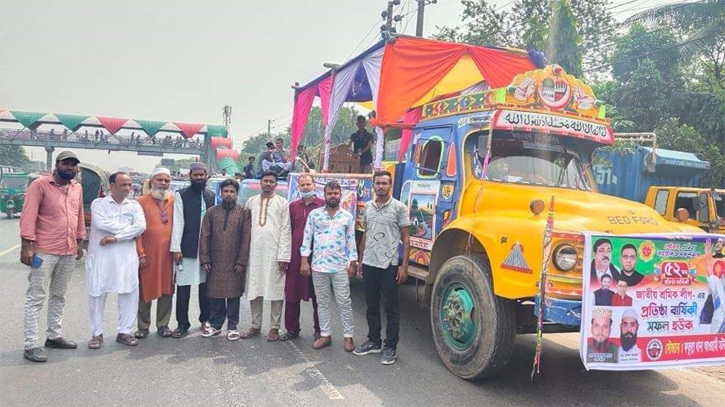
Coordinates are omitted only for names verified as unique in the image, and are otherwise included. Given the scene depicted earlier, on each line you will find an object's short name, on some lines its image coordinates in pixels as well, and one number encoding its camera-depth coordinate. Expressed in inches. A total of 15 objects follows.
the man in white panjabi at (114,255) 197.3
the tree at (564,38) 608.7
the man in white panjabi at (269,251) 214.7
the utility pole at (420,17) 745.6
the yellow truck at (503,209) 154.6
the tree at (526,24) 837.2
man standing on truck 389.7
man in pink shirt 180.9
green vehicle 784.9
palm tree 697.0
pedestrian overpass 1558.8
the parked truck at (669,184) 440.5
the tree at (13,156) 2536.9
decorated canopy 299.4
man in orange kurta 209.9
